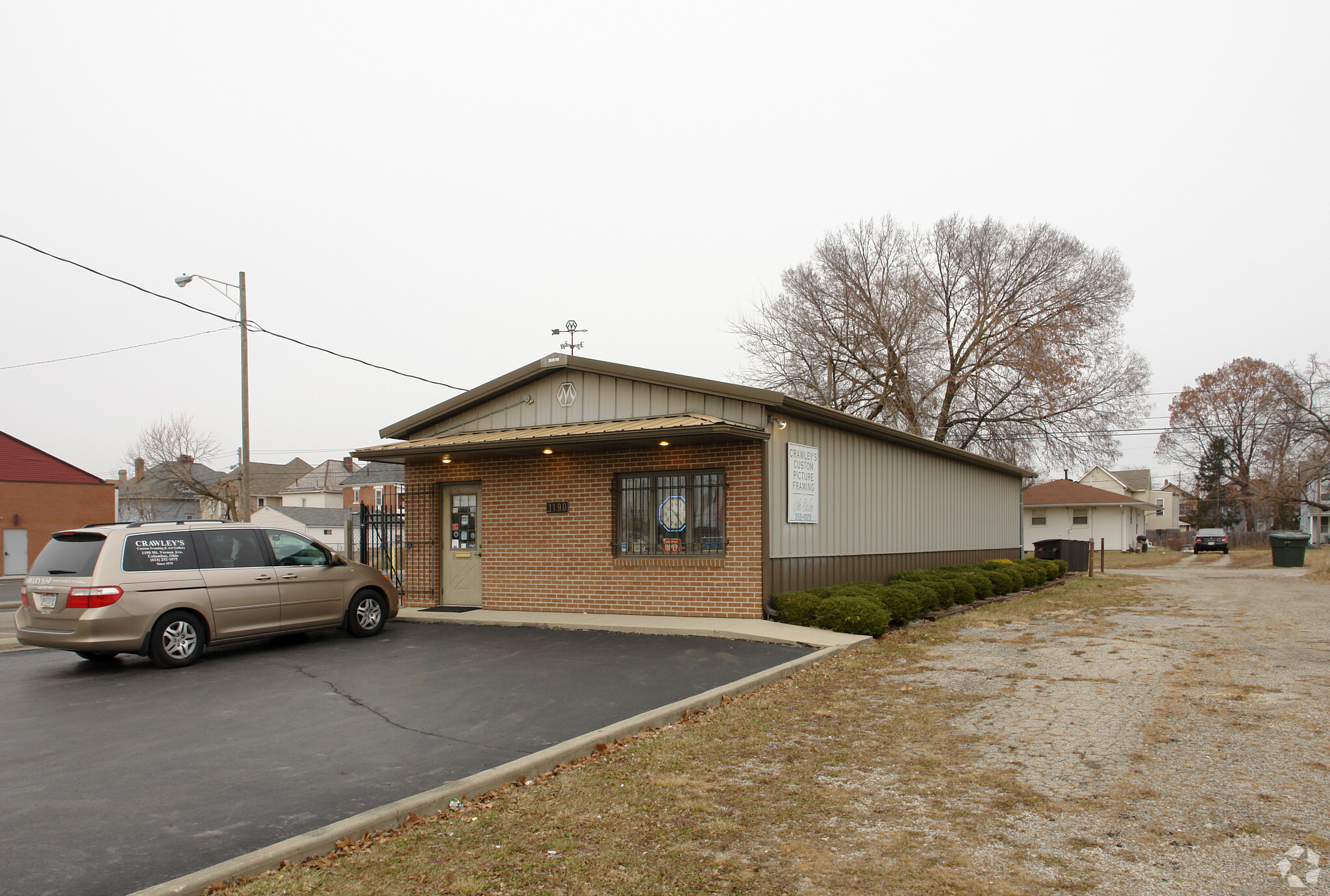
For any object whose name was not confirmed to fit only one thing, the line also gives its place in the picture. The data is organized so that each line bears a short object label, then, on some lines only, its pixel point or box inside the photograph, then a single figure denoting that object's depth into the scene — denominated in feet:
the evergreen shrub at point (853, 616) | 37.76
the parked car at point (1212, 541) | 152.87
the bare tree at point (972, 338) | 105.29
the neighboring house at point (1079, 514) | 159.02
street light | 64.23
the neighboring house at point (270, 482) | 232.73
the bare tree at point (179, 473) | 144.56
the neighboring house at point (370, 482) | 195.52
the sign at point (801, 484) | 42.11
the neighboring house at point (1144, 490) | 219.20
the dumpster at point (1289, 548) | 101.76
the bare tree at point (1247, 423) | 179.63
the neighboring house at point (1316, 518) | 207.31
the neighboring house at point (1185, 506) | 233.35
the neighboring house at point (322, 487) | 222.89
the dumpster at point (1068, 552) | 94.07
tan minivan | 29.22
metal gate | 50.65
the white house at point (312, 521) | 193.16
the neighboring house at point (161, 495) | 150.72
